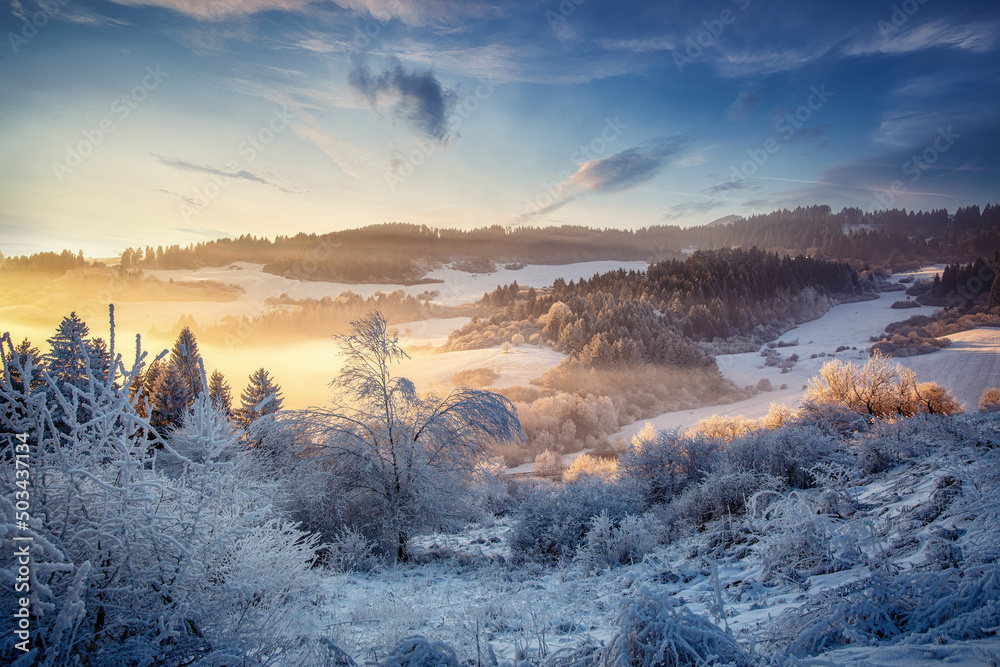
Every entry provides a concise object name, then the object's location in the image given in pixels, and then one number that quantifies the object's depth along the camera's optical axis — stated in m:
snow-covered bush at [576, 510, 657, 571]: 6.68
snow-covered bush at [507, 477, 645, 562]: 8.02
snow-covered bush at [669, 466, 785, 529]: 7.45
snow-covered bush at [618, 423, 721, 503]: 10.20
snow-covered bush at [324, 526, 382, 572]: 7.66
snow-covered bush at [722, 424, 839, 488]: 8.08
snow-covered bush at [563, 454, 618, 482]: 17.73
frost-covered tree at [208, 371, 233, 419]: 23.26
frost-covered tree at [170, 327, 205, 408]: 22.65
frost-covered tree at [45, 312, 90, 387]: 14.08
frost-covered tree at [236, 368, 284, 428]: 21.98
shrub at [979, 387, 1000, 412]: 12.82
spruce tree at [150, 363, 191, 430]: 20.83
